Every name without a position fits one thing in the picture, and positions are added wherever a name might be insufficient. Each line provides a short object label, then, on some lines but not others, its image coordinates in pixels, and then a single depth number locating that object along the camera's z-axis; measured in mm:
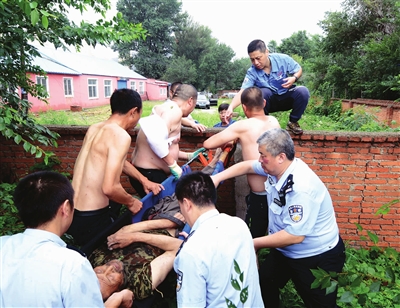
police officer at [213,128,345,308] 2064
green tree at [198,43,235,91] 53594
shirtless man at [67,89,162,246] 2473
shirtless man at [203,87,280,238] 3016
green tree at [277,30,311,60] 42062
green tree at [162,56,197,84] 50969
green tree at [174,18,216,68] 59344
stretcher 2428
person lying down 2113
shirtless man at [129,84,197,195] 3031
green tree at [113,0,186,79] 52569
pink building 20312
